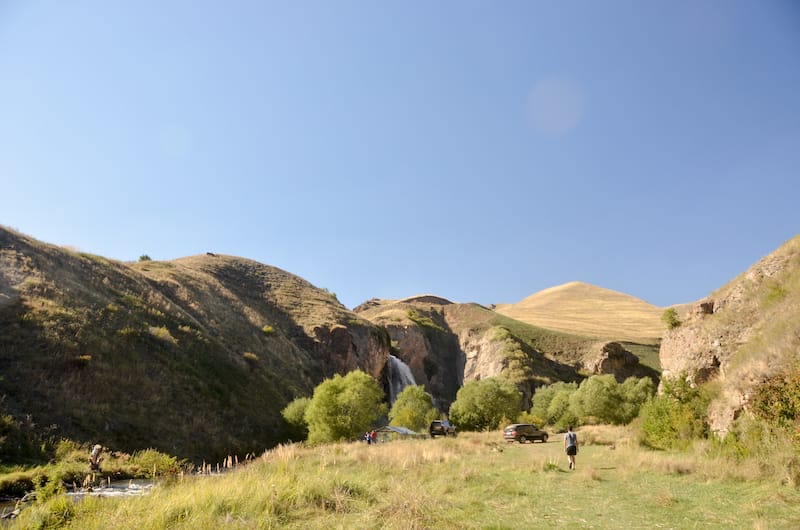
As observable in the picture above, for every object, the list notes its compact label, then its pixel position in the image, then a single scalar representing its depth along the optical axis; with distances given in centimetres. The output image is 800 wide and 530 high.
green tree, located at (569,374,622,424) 5195
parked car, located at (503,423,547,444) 3819
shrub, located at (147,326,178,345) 4006
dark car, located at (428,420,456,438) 4722
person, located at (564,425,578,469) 1848
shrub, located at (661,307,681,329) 3041
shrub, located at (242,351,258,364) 5140
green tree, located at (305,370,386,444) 3728
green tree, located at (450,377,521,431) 5416
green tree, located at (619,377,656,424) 5203
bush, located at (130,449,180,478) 2328
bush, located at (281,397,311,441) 4250
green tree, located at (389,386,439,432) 5038
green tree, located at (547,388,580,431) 5606
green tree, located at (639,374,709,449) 2148
